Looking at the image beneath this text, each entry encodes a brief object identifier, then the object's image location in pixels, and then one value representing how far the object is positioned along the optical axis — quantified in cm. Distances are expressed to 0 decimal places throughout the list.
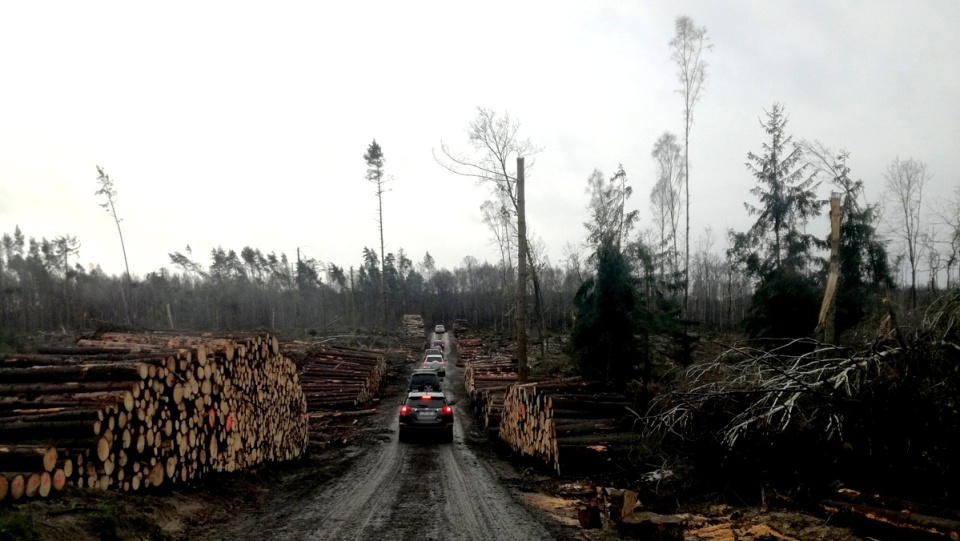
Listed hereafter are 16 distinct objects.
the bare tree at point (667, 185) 3575
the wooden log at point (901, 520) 519
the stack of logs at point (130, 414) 662
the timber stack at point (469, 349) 4778
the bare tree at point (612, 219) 2078
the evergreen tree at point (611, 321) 1978
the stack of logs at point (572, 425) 1198
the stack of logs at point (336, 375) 2542
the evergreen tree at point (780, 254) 2189
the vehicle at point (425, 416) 1753
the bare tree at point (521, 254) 1881
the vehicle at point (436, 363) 3971
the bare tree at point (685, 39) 3191
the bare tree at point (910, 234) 3428
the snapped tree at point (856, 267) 2098
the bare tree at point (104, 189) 4391
